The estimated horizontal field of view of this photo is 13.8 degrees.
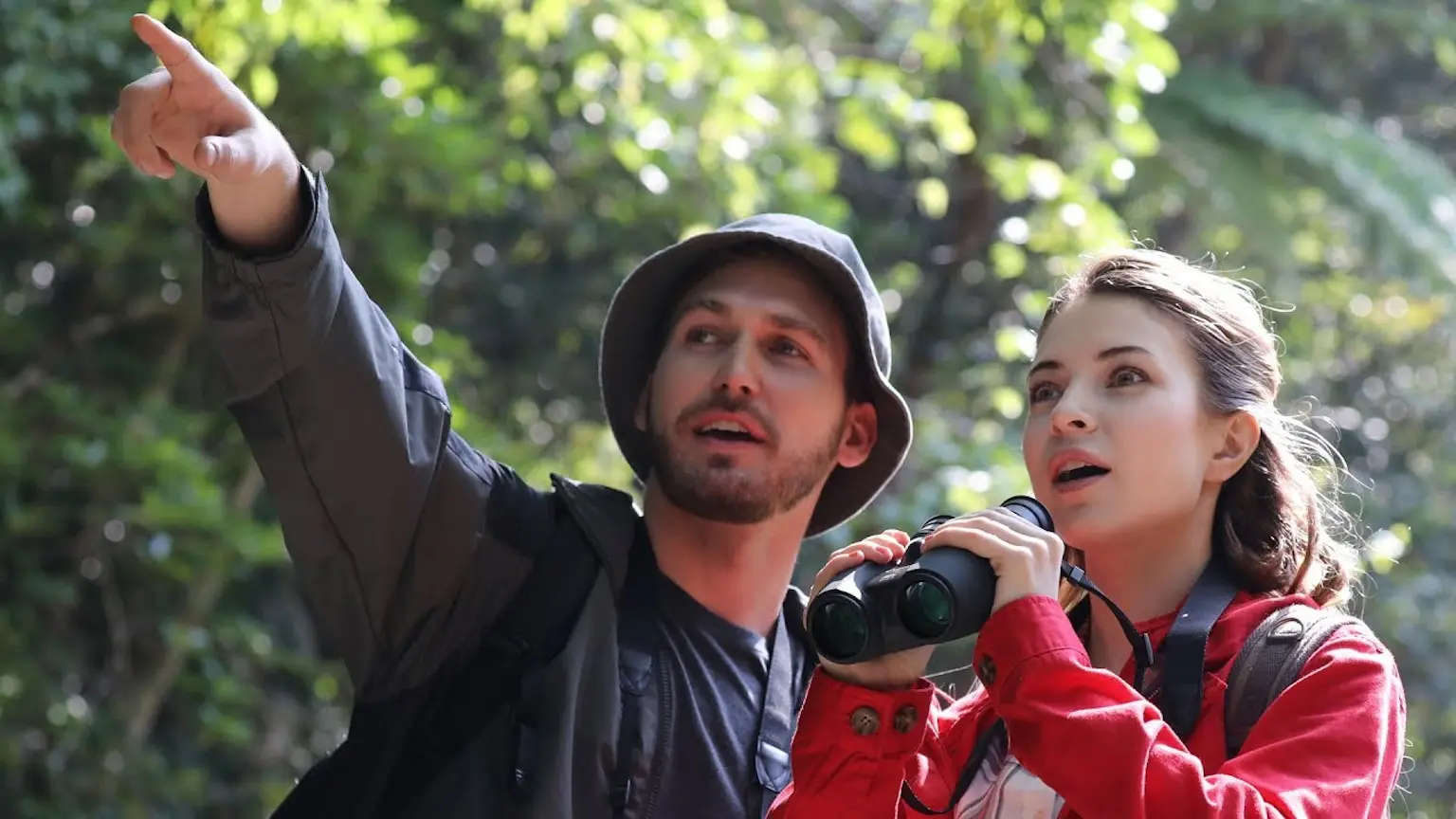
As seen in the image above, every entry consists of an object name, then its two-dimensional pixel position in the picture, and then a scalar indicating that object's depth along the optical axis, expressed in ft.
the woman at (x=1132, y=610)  10.99
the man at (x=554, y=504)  11.89
